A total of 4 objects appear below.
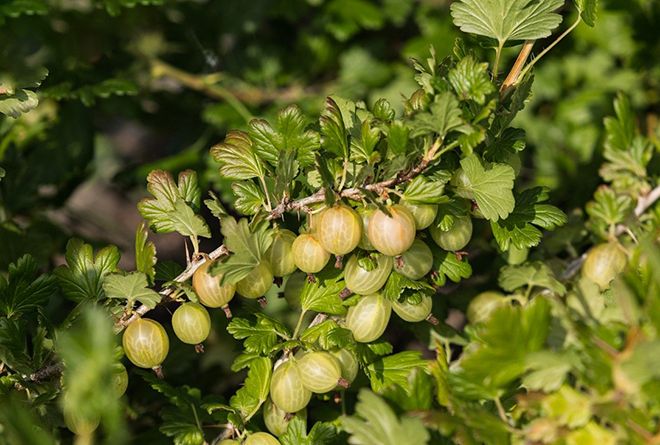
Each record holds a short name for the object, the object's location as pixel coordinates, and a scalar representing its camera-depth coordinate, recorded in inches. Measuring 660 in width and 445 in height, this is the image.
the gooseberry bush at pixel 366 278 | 30.0
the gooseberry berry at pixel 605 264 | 33.7
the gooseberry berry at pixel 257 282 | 32.0
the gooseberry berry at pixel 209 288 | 31.6
